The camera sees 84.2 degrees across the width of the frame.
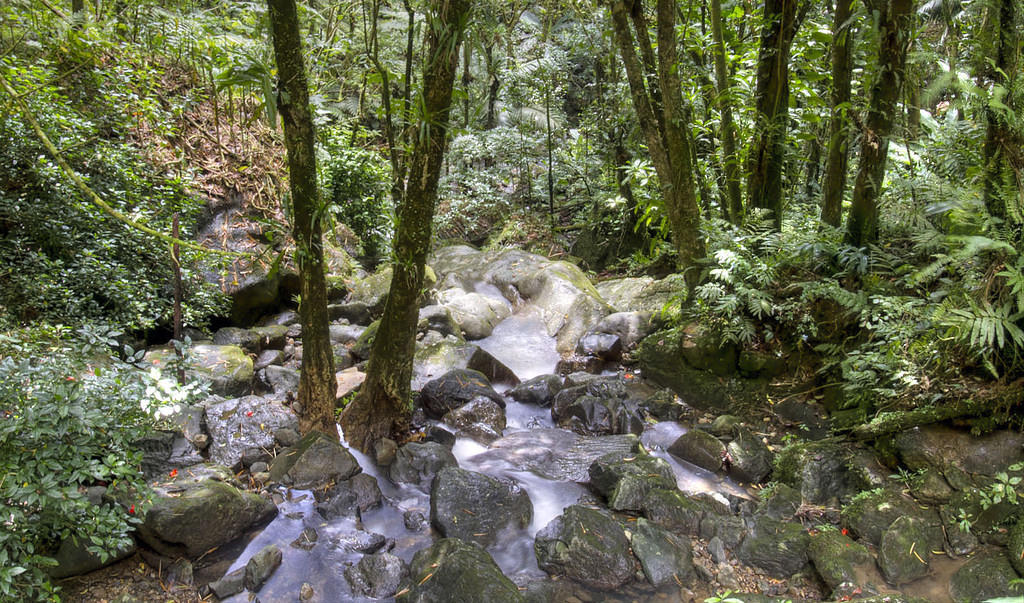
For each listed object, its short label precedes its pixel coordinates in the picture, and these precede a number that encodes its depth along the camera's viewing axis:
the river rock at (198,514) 3.40
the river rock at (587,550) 3.65
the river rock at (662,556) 3.65
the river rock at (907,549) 3.45
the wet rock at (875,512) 3.76
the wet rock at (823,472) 4.21
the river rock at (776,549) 3.67
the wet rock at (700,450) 4.93
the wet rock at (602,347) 7.29
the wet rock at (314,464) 4.41
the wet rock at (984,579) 3.15
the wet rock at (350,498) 4.25
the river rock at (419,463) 4.74
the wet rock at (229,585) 3.35
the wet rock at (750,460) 4.71
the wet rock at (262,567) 3.46
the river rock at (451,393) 5.88
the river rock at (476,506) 4.11
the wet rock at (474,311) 8.55
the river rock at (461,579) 3.21
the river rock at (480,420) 5.60
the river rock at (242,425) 4.64
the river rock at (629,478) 4.28
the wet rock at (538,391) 6.36
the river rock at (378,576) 3.53
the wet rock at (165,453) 4.00
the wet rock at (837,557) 3.46
